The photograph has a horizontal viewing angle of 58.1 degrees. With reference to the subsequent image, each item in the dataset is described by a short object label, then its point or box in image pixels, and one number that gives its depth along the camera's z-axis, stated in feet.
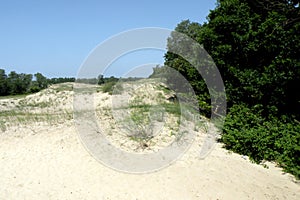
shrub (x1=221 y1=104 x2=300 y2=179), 19.52
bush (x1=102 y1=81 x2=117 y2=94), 48.26
